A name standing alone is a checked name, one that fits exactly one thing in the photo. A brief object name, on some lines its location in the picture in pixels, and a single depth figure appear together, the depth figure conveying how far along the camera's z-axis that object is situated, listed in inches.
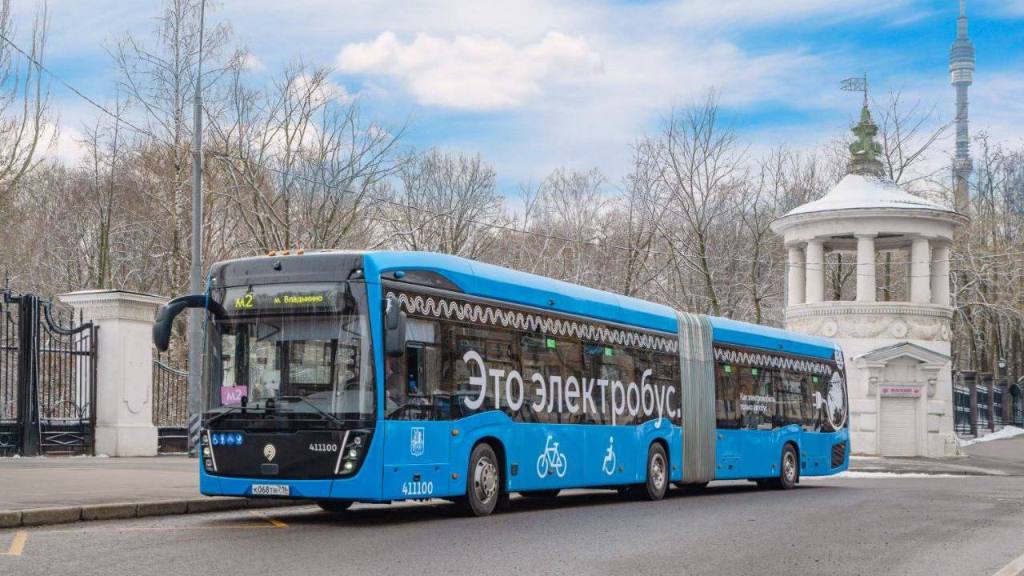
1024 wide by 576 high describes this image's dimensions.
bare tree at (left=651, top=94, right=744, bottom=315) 2110.0
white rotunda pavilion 1829.5
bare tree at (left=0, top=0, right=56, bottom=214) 1321.4
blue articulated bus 548.1
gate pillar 993.5
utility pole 1034.7
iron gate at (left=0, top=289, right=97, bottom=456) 933.8
